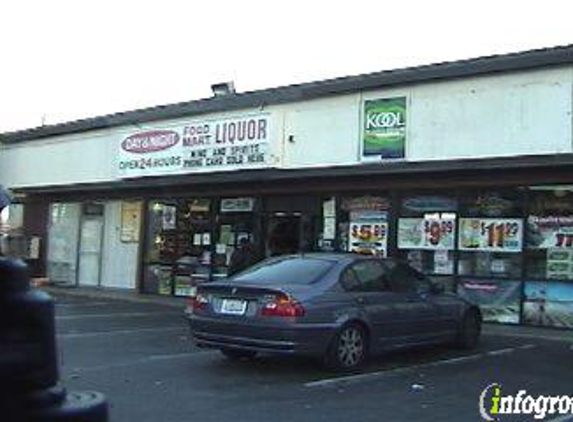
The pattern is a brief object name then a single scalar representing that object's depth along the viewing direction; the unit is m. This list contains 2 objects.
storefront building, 15.51
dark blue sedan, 10.48
